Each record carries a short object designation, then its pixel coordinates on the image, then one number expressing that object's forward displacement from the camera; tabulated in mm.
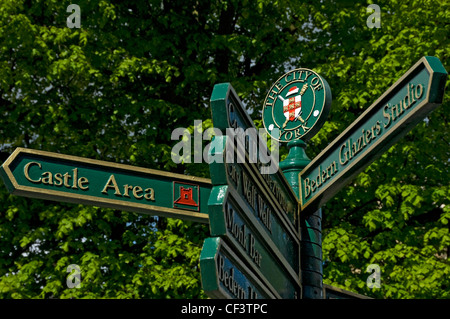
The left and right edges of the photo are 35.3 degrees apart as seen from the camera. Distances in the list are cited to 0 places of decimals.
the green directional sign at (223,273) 2283
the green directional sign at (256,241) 2438
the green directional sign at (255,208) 2471
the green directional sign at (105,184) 2750
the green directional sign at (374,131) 3160
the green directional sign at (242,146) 2570
